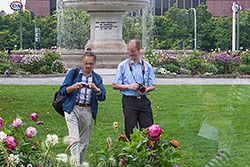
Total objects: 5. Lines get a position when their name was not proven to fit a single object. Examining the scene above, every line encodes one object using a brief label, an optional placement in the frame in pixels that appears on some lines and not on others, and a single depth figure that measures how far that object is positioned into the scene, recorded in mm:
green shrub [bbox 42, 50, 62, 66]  26965
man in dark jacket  7159
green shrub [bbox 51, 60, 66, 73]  26965
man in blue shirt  7481
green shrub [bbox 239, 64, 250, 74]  27227
